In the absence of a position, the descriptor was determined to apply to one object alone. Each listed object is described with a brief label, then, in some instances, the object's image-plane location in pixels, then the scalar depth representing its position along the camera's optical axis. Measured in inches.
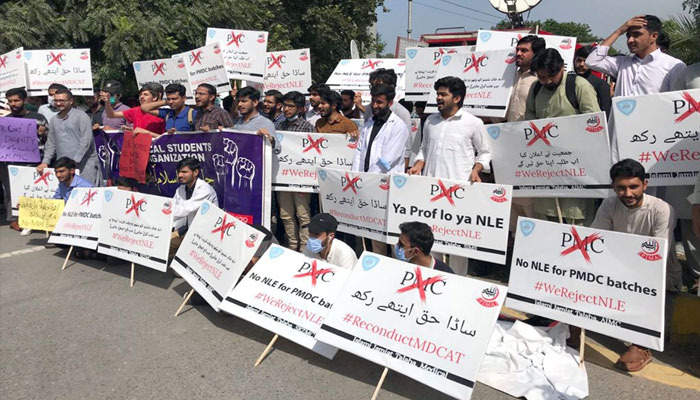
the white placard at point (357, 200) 202.7
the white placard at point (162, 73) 314.0
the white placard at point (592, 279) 139.6
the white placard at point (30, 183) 280.7
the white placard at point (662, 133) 166.9
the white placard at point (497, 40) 265.3
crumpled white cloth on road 137.9
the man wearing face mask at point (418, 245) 157.5
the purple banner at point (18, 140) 301.1
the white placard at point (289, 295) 157.8
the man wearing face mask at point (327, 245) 175.0
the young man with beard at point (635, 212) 151.2
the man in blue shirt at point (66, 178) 263.4
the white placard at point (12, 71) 312.0
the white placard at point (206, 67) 298.7
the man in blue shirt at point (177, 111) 261.2
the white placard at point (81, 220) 237.1
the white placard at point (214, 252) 176.9
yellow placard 267.9
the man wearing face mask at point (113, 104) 297.7
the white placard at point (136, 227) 213.6
